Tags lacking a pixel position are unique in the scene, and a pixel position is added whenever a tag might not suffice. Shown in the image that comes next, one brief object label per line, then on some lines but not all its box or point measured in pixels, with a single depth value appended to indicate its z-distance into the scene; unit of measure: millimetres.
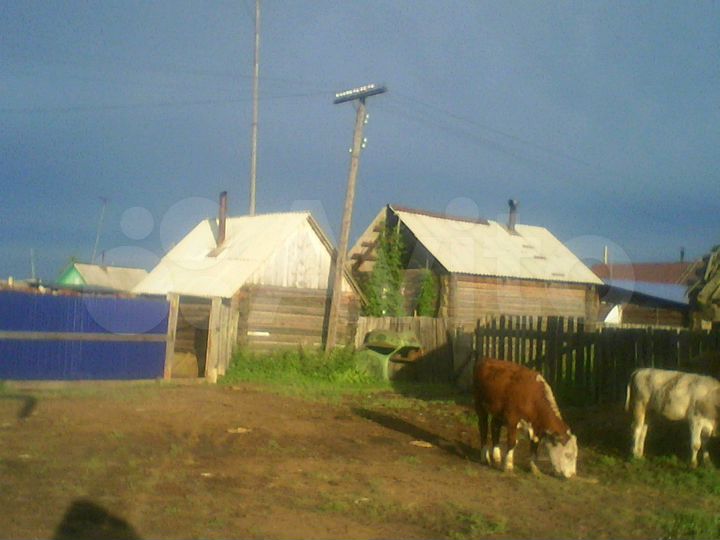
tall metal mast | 37906
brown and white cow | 10531
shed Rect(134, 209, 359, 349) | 24406
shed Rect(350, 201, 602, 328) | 33000
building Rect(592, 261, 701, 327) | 42188
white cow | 11133
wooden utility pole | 24516
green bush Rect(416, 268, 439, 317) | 32938
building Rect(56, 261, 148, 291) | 51656
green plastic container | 23844
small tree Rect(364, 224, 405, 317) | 31484
